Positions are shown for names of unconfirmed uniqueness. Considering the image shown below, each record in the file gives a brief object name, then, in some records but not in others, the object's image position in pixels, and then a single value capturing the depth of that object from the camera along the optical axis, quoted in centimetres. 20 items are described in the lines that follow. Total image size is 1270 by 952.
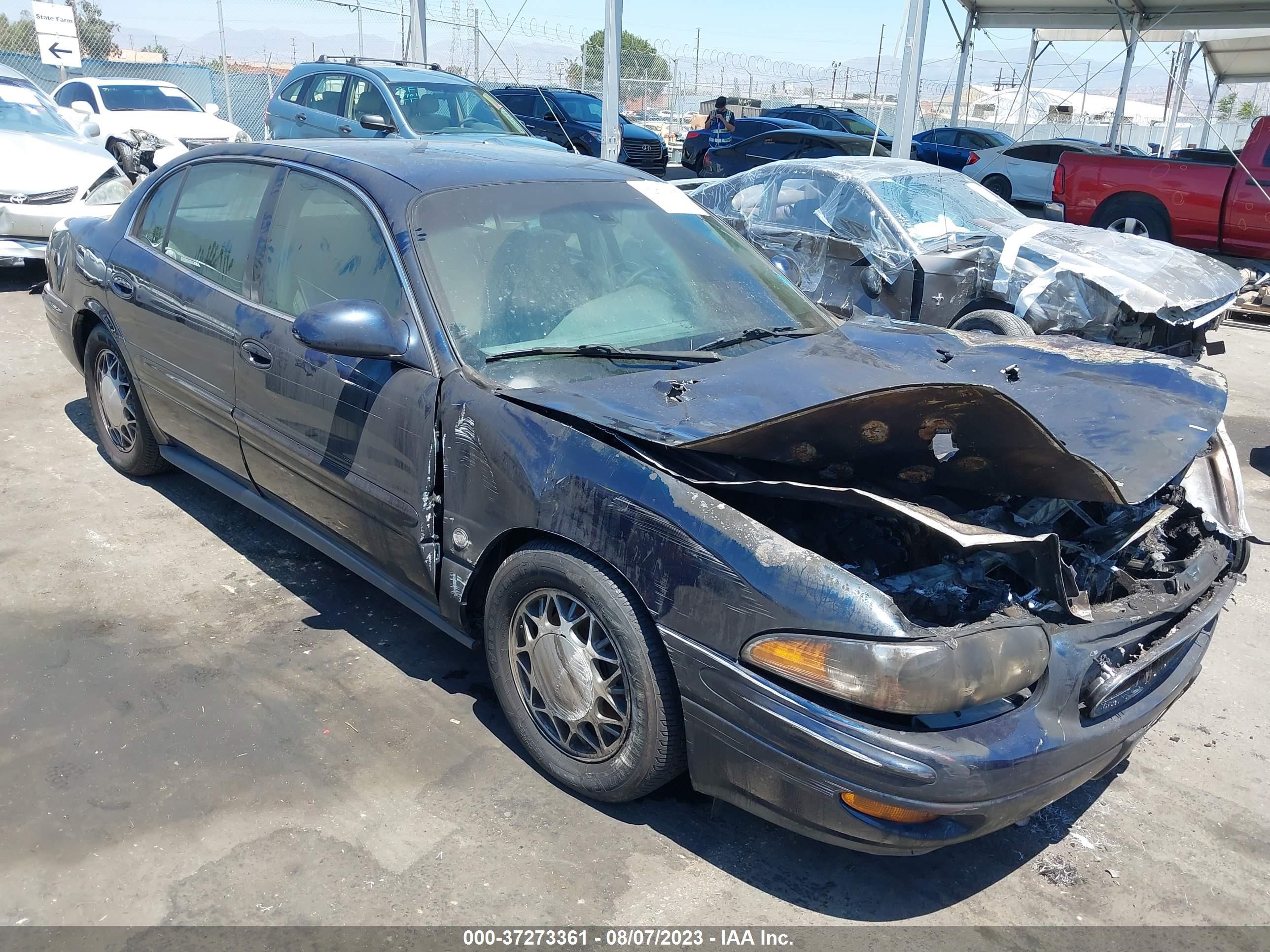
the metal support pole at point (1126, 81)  1862
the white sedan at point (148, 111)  1373
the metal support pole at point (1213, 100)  2923
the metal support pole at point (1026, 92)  2478
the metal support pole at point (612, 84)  1291
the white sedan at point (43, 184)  832
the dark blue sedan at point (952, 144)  2069
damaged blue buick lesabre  230
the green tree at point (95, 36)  2214
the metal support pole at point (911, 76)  1275
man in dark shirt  1880
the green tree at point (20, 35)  2995
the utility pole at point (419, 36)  1557
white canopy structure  1322
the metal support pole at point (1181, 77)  2489
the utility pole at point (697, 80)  3462
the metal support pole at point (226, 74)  1877
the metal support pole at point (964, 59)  2225
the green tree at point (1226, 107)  4694
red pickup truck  1175
